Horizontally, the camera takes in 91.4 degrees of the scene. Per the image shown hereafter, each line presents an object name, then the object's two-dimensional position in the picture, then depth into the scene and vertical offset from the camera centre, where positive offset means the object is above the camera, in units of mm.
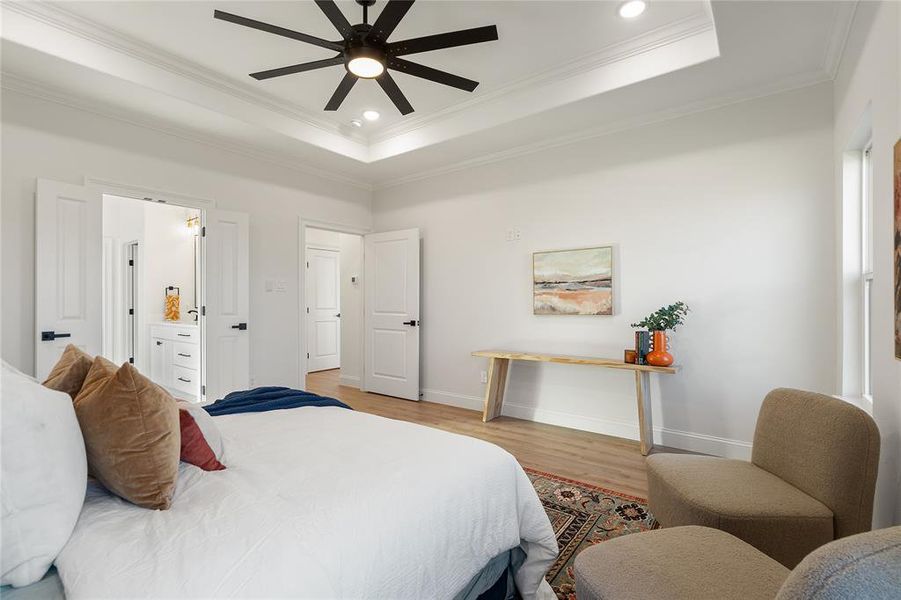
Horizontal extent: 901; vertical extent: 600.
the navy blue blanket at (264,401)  2291 -539
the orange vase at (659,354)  3375 -406
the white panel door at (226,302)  4137 +6
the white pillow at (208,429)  1498 -439
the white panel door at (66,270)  3191 +248
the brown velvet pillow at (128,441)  1161 -373
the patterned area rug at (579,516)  1942 -1162
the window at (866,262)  2578 +231
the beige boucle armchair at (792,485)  1547 -738
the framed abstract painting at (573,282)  3934 +191
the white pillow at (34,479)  898 -389
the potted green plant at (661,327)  3387 -196
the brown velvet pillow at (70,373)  1364 -225
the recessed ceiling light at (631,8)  2677 +1816
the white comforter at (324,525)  911 -544
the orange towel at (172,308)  5797 -70
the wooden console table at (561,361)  3445 -675
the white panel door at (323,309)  7605 -116
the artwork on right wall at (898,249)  1630 +196
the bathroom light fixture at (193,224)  5845 +1058
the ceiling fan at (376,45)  2285 +1451
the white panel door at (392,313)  5258 -128
